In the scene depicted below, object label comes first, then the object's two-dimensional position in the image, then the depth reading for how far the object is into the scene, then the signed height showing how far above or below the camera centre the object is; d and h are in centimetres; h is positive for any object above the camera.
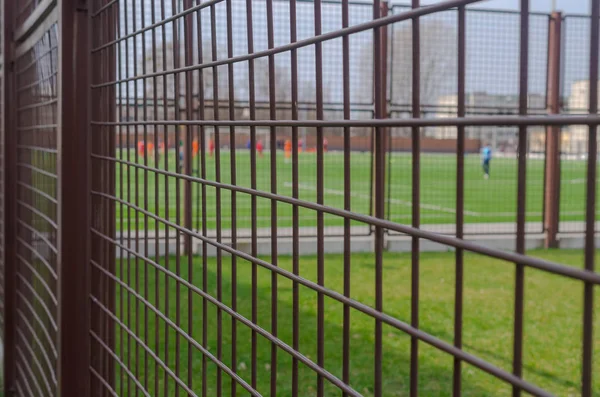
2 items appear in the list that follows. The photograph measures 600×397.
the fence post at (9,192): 459 -32
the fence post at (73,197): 278 -21
